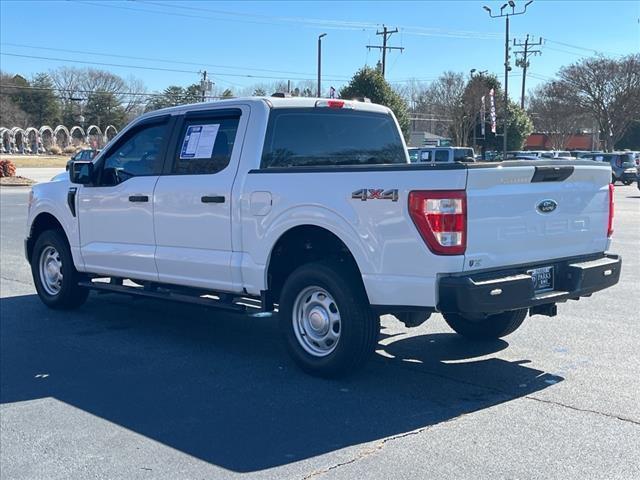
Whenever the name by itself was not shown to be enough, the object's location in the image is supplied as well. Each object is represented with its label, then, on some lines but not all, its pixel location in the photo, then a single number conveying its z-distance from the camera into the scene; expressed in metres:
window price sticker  6.63
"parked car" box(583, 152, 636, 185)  40.47
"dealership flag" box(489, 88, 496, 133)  40.78
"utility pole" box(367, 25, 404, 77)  54.62
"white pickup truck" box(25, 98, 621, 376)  4.98
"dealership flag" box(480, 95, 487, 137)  41.52
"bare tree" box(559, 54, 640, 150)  56.66
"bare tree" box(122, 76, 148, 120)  94.48
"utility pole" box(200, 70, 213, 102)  49.88
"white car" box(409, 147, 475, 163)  26.28
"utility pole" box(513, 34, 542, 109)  62.44
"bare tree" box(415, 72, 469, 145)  54.28
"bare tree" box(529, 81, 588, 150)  59.84
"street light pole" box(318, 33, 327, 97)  49.72
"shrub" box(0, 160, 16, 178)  38.19
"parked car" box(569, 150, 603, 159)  40.91
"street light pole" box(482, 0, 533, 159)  43.47
